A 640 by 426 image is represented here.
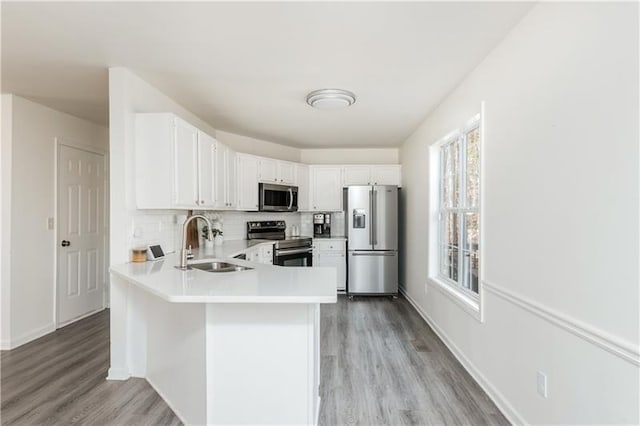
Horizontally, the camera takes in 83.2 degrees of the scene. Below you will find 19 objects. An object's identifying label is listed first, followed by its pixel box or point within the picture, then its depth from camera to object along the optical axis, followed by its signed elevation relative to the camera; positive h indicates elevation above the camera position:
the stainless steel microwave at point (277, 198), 5.15 +0.22
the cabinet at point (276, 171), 5.20 +0.62
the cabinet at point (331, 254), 5.65 -0.65
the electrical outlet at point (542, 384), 1.86 -0.90
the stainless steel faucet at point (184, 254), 2.53 -0.30
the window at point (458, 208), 3.07 +0.05
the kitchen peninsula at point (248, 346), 1.86 -0.73
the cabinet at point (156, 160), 2.90 +0.42
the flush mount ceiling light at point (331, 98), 3.28 +1.06
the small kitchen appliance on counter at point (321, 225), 6.04 -0.21
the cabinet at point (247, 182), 4.88 +0.42
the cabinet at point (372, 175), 5.95 +0.63
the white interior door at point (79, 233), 4.07 -0.25
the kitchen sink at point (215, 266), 2.94 -0.45
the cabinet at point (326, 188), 6.00 +0.41
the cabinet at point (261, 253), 4.38 -0.53
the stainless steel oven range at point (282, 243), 5.14 -0.45
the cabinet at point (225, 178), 4.03 +0.42
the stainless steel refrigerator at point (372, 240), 5.44 -0.42
